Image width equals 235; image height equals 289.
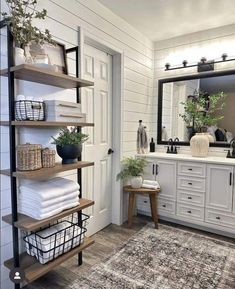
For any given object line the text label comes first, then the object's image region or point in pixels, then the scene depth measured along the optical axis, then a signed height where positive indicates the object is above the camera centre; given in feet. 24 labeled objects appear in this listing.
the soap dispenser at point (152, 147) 11.20 -0.83
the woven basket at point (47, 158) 5.18 -0.67
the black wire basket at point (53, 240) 5.13 -2.72
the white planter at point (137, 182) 9.04 -2.10
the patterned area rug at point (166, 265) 5.87 -4.05
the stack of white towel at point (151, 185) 9.12 -2.26
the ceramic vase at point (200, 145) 9.33 -0.59
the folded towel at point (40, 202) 4.87 -1.65
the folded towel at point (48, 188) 4.91 -1.39
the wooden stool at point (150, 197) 8.91 -2.83
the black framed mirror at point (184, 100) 9.36 +1.30
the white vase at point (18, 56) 4.65 +1.55
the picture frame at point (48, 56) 5.01 +1.85
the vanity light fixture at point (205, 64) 9.30 +3.00
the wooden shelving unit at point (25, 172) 4.55 -0.93
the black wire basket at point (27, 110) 4.68 +0.42
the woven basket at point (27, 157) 4.75 -0.60
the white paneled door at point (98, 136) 8.05 -0.23
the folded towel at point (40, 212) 4.89 -1.88
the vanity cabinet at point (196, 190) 8.29 -2.38
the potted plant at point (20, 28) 4.53 +2.16
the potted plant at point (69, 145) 5.55 -0.38
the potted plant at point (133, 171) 9.05 -1.68
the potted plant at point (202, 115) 9.40 +0.71
